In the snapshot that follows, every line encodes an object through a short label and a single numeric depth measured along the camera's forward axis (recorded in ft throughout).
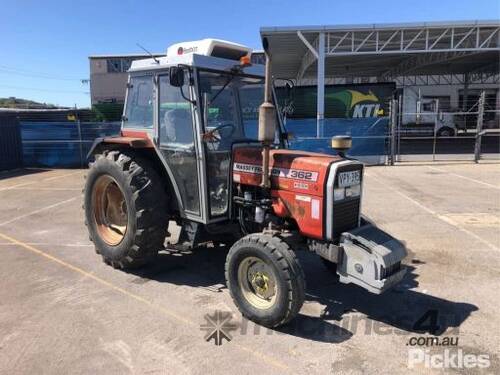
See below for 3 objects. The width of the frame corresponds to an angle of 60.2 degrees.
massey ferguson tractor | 11.96
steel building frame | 52.26
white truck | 89.92
